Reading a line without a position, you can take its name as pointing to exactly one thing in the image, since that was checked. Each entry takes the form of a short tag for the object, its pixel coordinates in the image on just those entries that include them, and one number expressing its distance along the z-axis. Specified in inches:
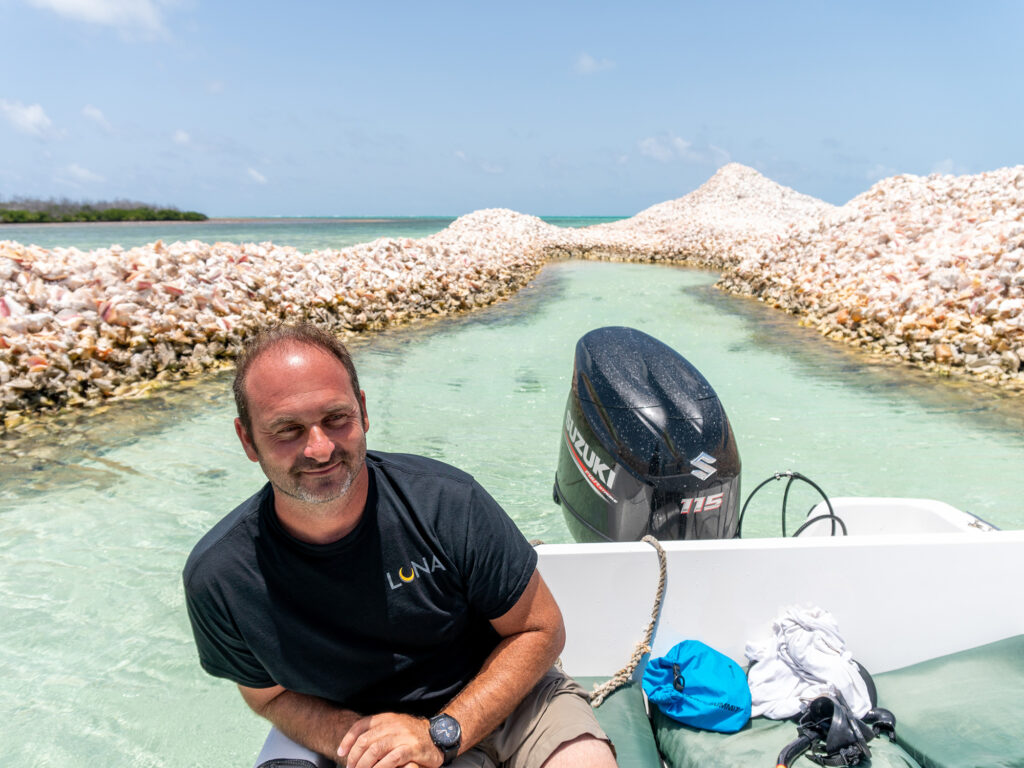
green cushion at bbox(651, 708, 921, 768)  64.7
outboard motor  91.0
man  51.4
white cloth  72.2
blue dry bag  70.6
